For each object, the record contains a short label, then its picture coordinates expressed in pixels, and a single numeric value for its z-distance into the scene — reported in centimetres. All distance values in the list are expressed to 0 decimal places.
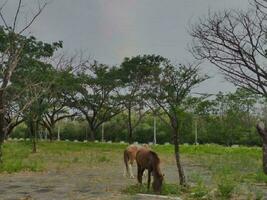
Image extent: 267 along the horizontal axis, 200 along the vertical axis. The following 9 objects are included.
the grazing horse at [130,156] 1809
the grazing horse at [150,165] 1294
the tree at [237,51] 1445
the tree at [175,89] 1512
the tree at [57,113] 5171
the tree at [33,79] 2187
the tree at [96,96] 4875
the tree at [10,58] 1502
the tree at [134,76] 4459
